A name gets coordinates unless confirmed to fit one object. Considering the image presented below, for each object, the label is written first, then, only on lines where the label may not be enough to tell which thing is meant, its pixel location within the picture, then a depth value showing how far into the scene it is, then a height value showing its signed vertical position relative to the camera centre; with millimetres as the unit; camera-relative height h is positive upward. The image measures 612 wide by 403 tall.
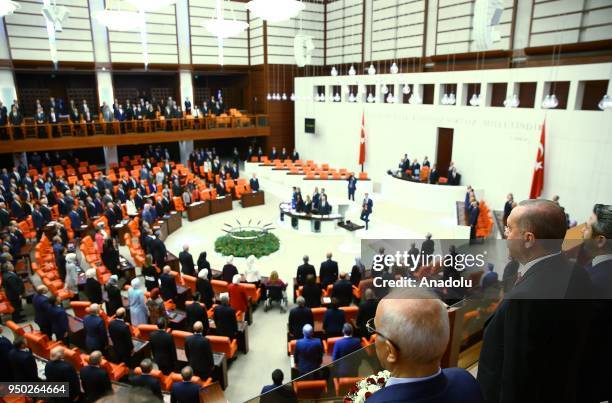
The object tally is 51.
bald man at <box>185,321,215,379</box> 5801 -3465
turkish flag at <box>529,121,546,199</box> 12844 -1960
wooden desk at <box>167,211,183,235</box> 13875 -3873
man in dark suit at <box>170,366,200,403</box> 4762 -3259
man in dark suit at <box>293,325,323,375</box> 5637 -3350
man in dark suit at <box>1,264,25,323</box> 7832 -3462
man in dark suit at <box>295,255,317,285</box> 8742 -3462
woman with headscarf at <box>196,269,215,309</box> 8003 -3536
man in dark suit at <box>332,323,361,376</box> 5328 -3050
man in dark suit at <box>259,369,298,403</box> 3322 -2323
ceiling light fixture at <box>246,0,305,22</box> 8086 +2049
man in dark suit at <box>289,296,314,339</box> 6684 -3407
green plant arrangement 12195 -4130
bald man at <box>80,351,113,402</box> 4934 -3221
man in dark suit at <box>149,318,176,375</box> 5895 -3440
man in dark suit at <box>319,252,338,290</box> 8945 -3538
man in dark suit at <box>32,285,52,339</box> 6758 -3352
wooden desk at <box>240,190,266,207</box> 17109 -3778
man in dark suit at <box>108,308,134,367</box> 6098 -3428
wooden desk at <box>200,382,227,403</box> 4168 -2957
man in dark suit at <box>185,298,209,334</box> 6891 -3452
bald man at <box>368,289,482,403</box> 1325 -793
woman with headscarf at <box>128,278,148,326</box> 7348 -3545
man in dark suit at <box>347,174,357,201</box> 16781 -3074
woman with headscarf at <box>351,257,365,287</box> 9023 -3653
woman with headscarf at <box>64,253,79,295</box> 8586 -3506
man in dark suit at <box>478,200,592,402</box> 1826 -943
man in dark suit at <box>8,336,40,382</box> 5341 -3315
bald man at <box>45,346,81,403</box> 5016 -3201
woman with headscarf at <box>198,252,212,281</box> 9096 -3402
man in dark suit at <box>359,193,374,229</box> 14078 -3334
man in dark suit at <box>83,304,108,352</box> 6273 -3402
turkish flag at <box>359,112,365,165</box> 20453 -1723
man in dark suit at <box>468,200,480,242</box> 11867 -3145
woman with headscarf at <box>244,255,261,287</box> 8939 -3605
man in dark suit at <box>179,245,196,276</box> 9406 -3521
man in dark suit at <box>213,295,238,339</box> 6793 -3483
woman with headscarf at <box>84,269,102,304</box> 7754 -3418
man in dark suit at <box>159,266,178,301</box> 8211 -3557
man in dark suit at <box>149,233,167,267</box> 10062 -3497
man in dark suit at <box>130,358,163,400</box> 4801 -3197
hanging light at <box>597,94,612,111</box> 8938 +178
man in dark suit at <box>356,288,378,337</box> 6703 -3291
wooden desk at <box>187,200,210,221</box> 15211 -3791
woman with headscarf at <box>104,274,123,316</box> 7664 -3528
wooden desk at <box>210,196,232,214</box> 16141 -3786
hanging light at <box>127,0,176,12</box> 8969 +2360
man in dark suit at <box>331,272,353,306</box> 7918 -3501
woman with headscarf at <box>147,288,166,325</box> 7296 -3557
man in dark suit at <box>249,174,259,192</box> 17406 -3164
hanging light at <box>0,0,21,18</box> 9830 +2493
